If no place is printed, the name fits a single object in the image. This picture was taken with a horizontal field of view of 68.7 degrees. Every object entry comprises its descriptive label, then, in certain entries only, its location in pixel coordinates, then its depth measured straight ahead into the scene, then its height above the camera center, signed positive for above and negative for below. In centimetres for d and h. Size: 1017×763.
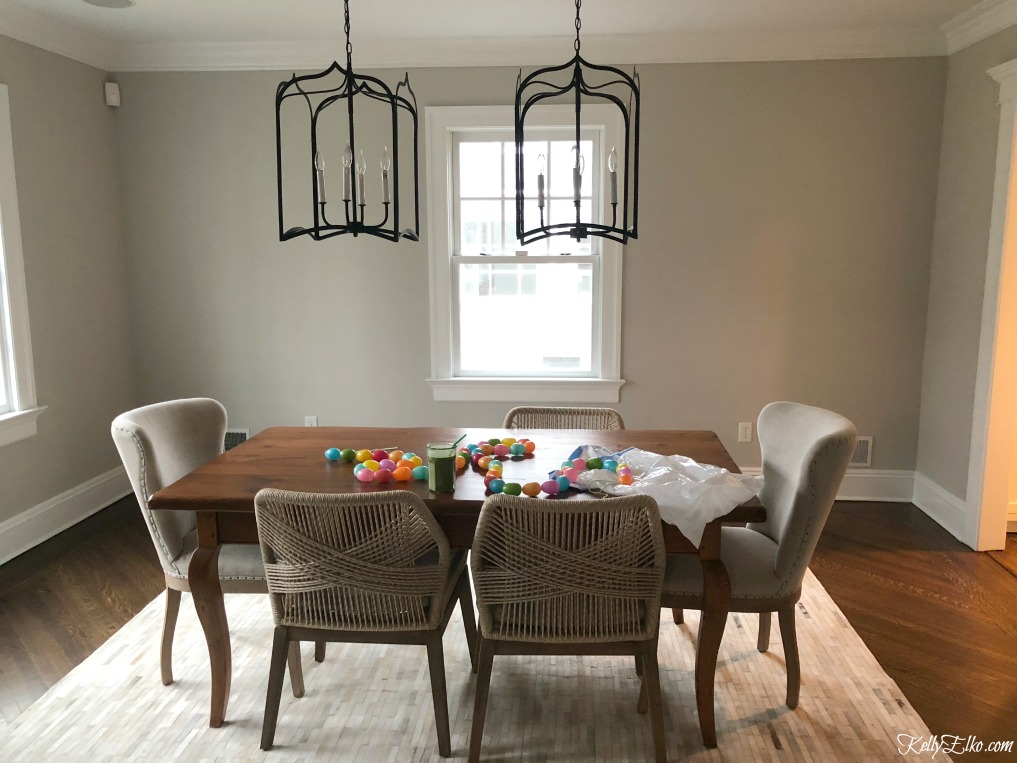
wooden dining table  198 -59
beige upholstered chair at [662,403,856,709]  204 -74
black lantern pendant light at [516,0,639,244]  191 +26
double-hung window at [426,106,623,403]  397 +4
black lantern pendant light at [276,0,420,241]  198 +29
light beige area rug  207 -129
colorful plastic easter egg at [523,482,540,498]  201 -56
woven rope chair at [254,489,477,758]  180 -74
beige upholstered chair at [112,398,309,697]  222 -71
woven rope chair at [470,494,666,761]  172 -73
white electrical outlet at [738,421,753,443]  411 -84
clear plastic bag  191 -56
